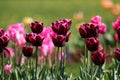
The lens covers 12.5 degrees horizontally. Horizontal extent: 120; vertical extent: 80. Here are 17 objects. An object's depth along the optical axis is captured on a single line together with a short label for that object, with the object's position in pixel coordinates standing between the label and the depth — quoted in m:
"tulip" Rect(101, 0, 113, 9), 13.21
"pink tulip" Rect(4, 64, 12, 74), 5.39
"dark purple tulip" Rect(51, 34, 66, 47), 4.97
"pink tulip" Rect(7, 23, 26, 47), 5.92
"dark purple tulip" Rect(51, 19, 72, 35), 5.01
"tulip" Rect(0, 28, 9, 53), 4.92
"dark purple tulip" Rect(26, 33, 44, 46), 4.91
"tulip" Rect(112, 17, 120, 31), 5.67
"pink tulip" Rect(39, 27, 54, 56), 5.87
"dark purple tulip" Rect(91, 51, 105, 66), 4.66
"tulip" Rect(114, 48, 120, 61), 4.89
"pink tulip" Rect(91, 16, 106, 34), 5.56
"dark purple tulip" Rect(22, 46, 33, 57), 5.25
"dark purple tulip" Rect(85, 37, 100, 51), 4.81
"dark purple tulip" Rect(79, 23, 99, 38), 4.93
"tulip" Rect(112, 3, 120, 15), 12.97
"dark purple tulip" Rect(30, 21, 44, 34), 5.06
